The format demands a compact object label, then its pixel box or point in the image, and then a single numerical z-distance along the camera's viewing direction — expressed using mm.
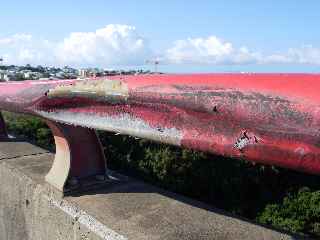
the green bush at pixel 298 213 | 11375
